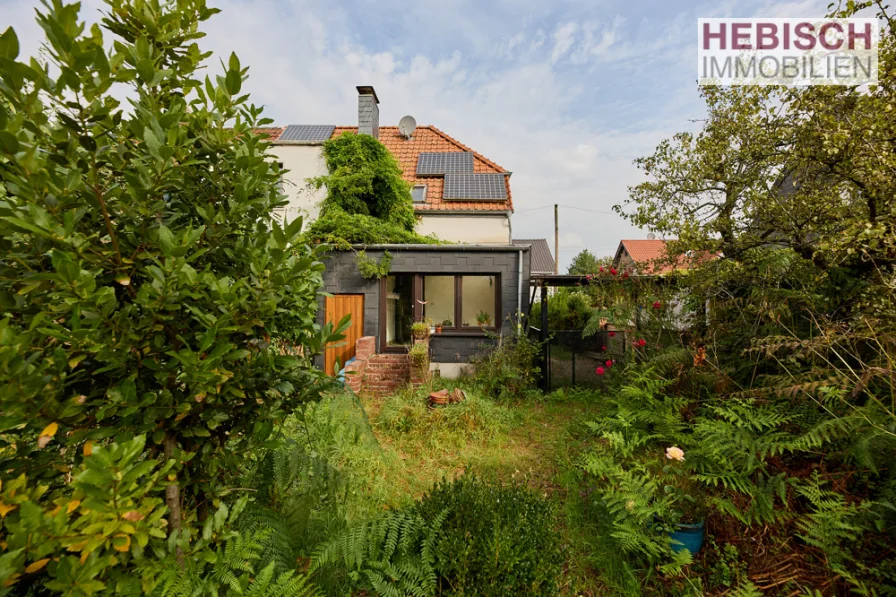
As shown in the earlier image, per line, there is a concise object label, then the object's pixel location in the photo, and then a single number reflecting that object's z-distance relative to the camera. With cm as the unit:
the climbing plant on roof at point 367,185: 1103
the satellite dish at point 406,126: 1480
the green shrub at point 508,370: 718
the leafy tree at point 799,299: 256
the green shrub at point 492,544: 219
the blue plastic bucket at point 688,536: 263
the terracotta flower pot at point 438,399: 606
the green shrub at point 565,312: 1188
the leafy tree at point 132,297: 90
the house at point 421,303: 807
